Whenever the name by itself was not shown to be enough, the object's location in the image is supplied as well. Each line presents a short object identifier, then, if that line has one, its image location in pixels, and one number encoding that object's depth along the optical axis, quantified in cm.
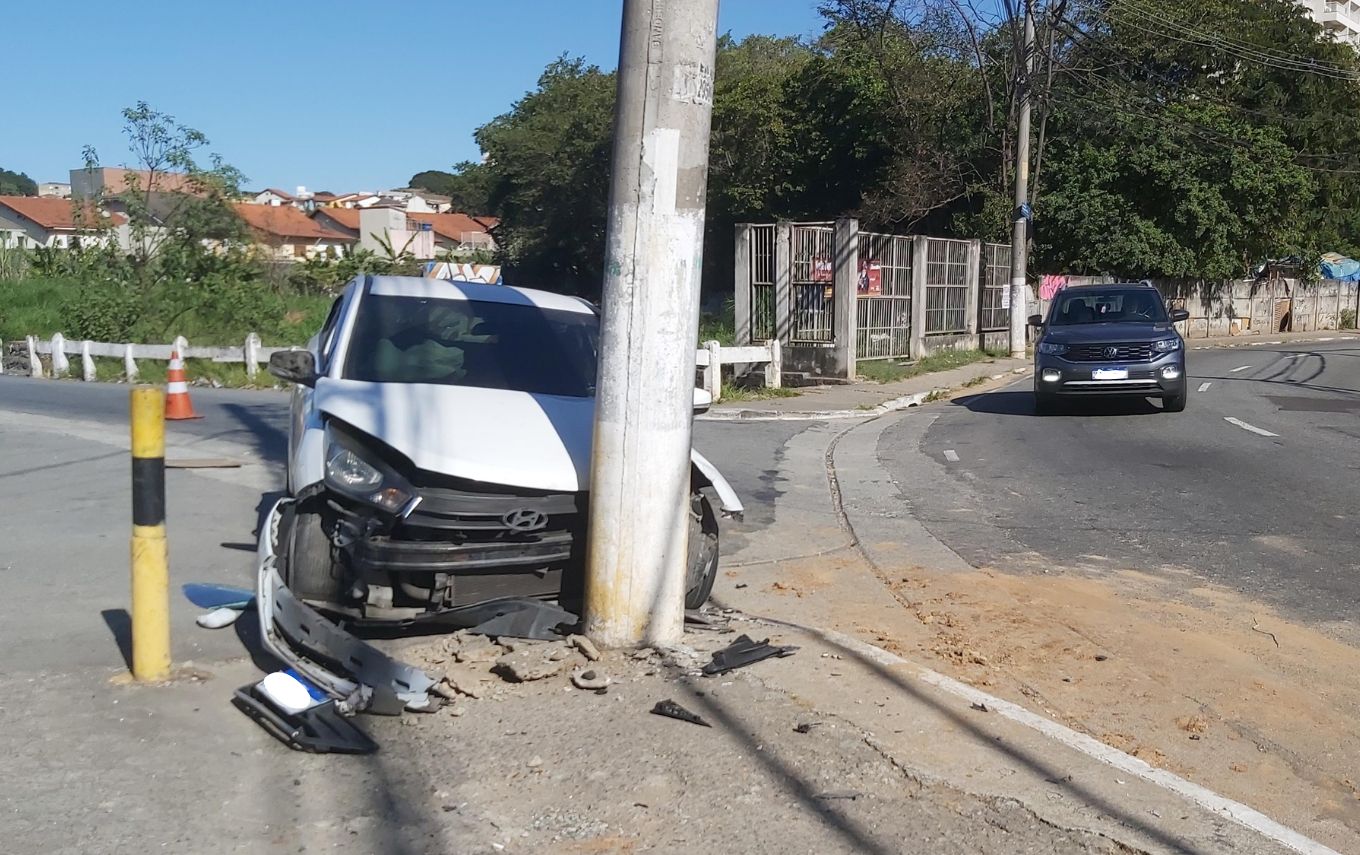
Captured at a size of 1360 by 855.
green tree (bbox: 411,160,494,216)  6297
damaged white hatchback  502
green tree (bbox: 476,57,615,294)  5397
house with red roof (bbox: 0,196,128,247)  7694
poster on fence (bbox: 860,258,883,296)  2242
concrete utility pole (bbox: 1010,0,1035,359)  2775
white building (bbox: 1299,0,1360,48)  9231
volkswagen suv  1548
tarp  5331
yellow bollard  487
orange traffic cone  1470
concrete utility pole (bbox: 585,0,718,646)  506
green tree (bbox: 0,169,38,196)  16575
